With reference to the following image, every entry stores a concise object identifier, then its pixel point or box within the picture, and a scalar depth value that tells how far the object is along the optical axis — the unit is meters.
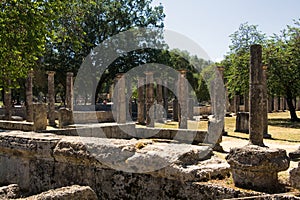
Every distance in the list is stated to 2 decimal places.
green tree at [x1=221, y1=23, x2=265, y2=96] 26.44
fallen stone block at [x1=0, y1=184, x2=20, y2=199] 4.78
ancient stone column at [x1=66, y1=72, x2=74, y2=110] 23.47
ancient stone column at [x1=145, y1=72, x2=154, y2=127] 22.33
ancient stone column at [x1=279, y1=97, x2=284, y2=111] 43.84
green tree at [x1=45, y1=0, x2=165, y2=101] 33.28
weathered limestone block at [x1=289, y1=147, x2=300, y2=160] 10.36
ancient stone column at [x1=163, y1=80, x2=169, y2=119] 32.06
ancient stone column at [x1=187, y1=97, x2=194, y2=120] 29.27
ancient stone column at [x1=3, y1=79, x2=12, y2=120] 23.16
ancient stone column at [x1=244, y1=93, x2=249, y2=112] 30.20
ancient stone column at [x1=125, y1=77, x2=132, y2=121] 31.06
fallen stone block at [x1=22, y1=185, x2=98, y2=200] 4.00
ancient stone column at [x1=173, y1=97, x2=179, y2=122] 28.28
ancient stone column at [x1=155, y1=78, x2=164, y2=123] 27.88
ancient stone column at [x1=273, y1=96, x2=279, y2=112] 41.79
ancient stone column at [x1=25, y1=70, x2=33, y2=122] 22.88
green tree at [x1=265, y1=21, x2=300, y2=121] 24.16
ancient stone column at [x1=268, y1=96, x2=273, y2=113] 40.10
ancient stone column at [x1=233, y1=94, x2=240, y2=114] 35.38
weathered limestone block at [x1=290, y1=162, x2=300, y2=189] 3.37
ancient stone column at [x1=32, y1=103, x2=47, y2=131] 15.70
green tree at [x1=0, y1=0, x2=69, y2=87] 10.60
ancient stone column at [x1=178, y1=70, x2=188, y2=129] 20.05
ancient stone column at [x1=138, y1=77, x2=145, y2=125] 25.50
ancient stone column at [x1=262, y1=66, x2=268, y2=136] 17.45
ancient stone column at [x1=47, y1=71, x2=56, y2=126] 22.67
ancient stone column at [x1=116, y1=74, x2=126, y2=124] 21.02
